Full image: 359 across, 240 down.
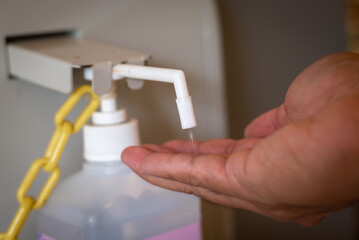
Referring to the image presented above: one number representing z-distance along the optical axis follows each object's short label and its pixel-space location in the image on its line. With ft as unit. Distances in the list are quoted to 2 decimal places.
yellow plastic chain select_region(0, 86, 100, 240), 1.06
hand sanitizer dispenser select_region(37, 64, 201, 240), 1.10
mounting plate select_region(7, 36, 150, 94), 1.00
